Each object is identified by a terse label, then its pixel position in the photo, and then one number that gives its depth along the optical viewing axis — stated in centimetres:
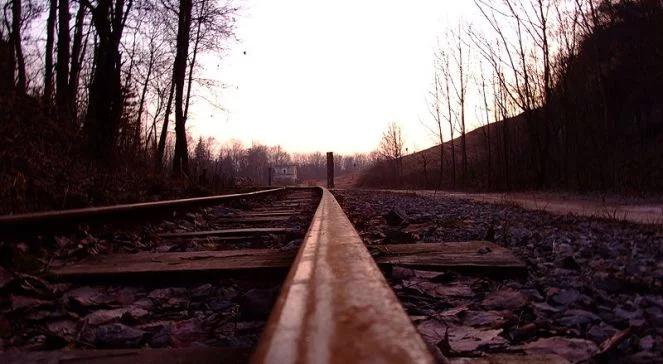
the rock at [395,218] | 408
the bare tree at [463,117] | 2247
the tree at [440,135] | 2578
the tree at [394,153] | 3713
